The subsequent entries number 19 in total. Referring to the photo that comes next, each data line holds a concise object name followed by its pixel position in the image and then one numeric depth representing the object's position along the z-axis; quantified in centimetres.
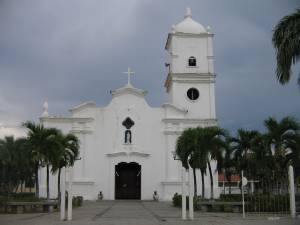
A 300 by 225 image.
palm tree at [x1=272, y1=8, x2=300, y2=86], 1338
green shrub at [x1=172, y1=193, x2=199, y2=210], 2313
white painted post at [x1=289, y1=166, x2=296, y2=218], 1580
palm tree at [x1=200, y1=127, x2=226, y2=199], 2350
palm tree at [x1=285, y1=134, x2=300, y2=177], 2354
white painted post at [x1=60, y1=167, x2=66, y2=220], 1472
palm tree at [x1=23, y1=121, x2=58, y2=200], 2240
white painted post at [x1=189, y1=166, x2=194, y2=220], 1487
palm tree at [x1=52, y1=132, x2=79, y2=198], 2295
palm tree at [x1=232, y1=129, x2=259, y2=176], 2602
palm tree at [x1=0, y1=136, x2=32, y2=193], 3434
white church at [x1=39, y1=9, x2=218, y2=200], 3200
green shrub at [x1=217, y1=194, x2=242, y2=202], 2285
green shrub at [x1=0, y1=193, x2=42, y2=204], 1959
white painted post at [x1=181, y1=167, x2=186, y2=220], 1492
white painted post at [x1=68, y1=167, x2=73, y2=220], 1460
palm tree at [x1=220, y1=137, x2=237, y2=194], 2431
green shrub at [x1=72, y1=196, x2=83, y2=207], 2323
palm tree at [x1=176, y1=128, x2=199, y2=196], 2383
